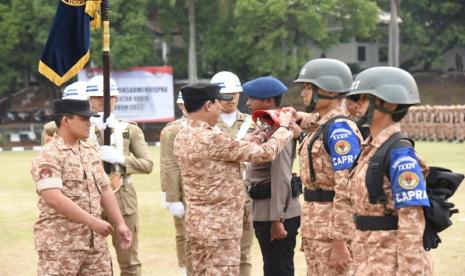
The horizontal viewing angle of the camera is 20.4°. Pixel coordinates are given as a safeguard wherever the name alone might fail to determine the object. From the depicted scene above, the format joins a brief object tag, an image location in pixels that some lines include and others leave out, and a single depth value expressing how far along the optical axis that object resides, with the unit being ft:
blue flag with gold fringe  35.70
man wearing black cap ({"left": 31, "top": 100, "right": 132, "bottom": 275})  26.97
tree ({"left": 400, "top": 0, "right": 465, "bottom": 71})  246.48
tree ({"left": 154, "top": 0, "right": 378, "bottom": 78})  209.84
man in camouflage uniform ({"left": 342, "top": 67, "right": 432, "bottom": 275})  21.55
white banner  201.58
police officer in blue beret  31.82
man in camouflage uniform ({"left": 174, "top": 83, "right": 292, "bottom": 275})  28.69
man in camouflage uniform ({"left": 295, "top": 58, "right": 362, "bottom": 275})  27.09
